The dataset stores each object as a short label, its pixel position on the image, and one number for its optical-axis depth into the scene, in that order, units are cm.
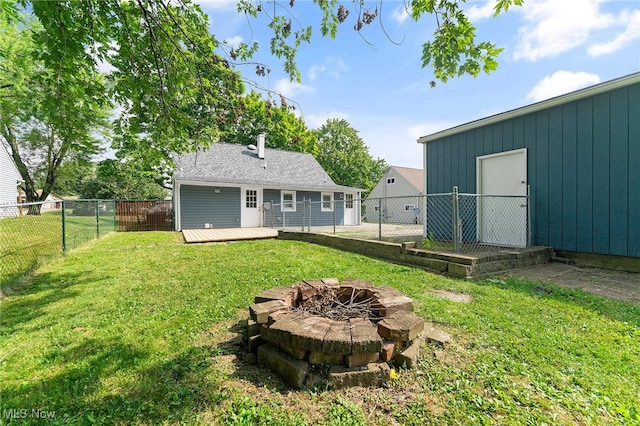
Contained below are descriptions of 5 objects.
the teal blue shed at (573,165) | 462
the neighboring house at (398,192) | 2005
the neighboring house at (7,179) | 1287
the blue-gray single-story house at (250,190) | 1205
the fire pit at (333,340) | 178
